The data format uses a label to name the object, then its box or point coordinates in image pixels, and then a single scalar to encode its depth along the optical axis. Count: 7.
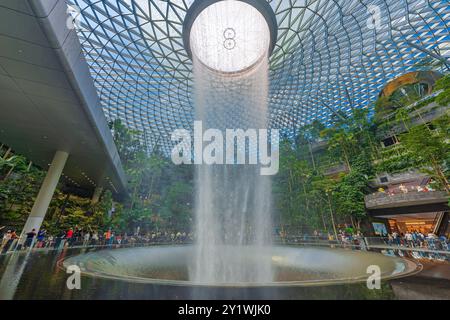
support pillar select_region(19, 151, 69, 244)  15.52
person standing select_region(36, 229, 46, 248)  14.62
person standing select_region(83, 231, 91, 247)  17.95
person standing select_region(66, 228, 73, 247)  16.54
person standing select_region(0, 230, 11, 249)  10.87
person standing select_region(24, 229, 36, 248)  13.46
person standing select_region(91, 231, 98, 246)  18.91
